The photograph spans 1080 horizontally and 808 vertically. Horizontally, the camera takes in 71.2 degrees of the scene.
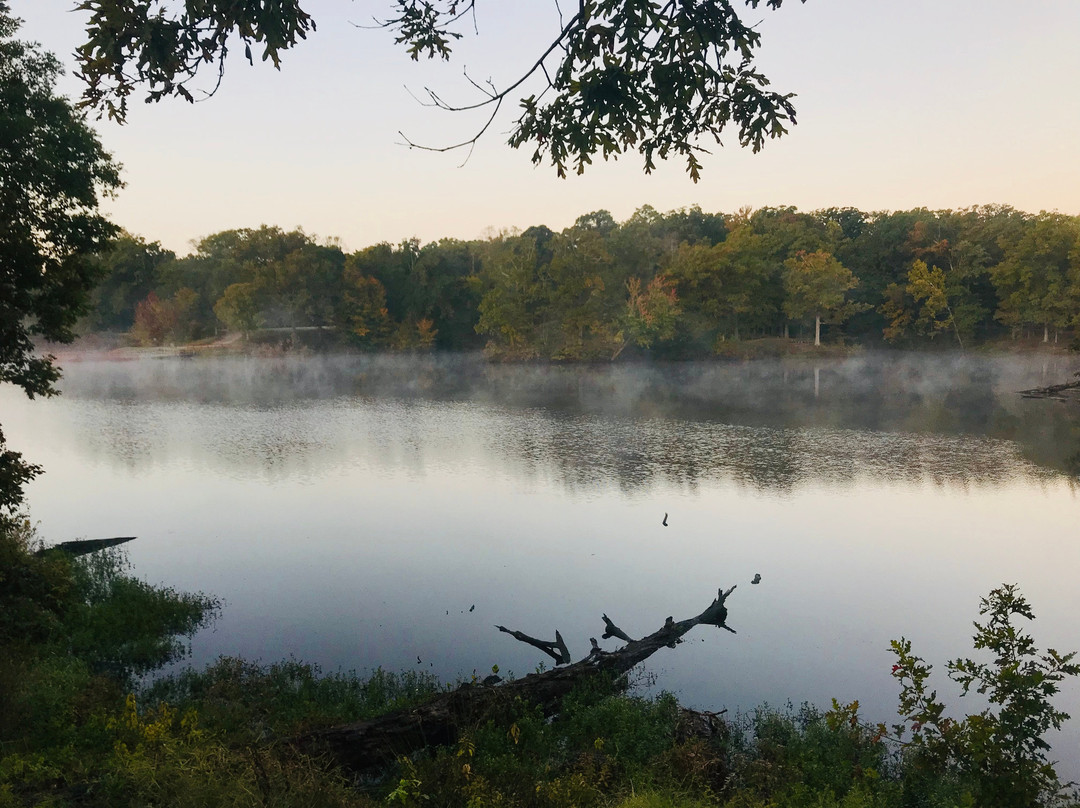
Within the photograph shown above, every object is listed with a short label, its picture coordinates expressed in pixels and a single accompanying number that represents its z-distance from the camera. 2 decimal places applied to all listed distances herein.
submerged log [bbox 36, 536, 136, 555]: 17.00
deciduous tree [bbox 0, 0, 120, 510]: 8.77
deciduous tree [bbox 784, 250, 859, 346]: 75.12
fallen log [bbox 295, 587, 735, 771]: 8.16
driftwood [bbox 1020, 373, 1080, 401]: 36.34
